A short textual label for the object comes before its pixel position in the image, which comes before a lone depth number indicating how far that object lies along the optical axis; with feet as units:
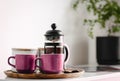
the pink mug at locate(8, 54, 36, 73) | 4.46
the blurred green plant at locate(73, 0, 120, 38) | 6.59
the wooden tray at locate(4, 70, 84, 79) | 4.37
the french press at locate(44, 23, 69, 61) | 4.55
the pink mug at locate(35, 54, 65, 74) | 4.40
